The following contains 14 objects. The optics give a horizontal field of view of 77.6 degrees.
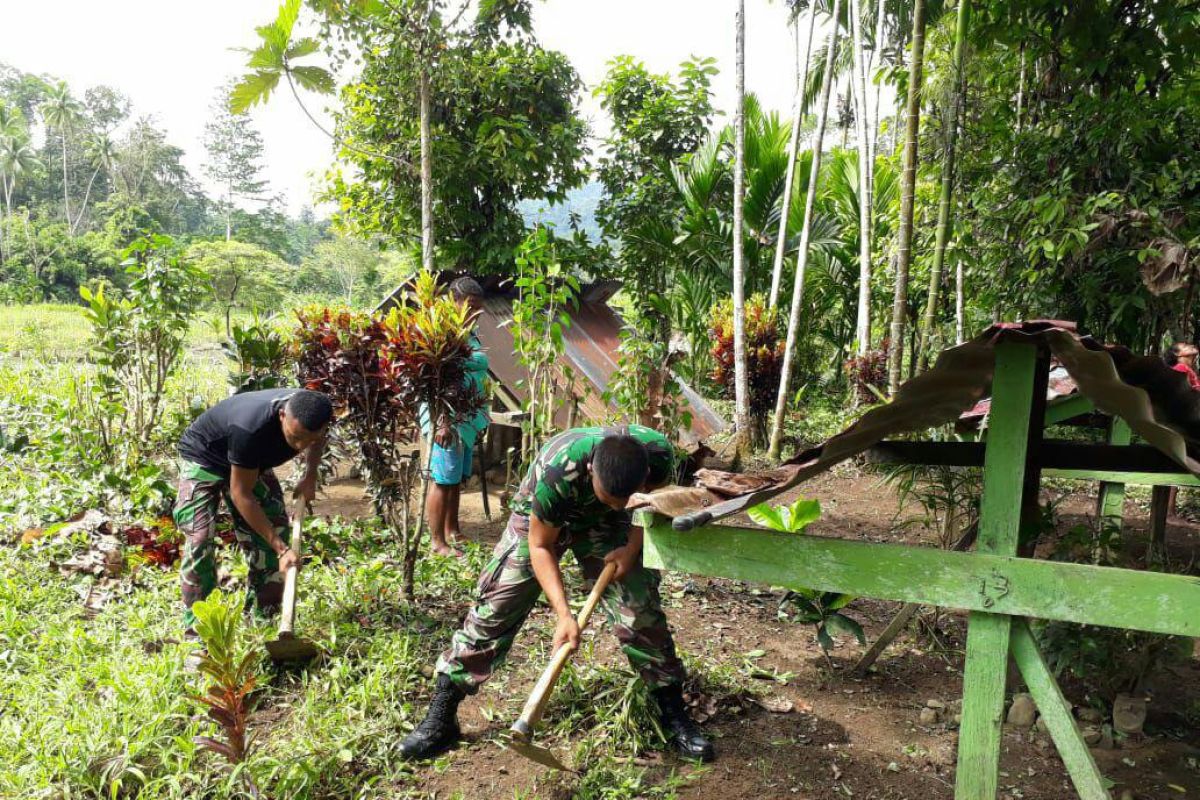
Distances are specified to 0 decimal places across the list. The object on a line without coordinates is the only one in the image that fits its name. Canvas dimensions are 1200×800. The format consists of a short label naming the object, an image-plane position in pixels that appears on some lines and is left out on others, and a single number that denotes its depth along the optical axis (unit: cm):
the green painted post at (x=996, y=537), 196
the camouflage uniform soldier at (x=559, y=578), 279
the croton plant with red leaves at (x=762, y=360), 928
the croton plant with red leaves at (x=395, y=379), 410
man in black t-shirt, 342
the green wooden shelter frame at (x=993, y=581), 187
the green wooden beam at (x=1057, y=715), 191
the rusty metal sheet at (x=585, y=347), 669
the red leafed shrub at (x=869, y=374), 895
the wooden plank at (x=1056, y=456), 312
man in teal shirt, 506
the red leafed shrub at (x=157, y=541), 464
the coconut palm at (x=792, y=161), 859
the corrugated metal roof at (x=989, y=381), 176
